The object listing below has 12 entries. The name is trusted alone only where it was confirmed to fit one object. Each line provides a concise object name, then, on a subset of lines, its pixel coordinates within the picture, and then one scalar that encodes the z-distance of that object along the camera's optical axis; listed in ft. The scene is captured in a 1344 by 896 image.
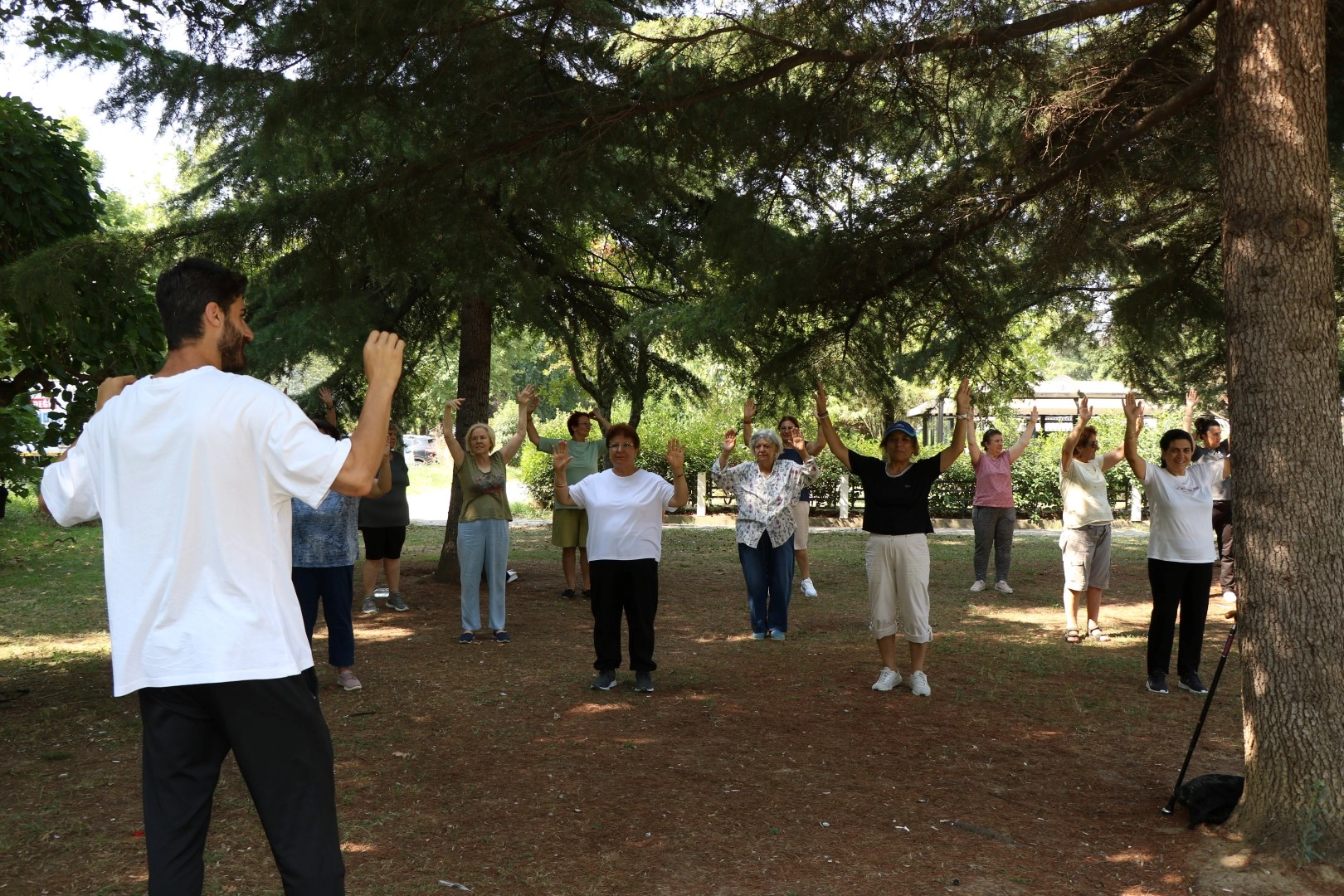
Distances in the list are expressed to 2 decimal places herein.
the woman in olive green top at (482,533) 30.09
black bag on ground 15.97
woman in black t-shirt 23.85
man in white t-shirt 8.61
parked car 170.91
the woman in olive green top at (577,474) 37.19
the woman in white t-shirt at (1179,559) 24.84
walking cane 16.48
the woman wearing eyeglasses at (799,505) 31.83
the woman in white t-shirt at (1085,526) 30.19
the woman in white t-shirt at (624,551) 24.27
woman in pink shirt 40.60
